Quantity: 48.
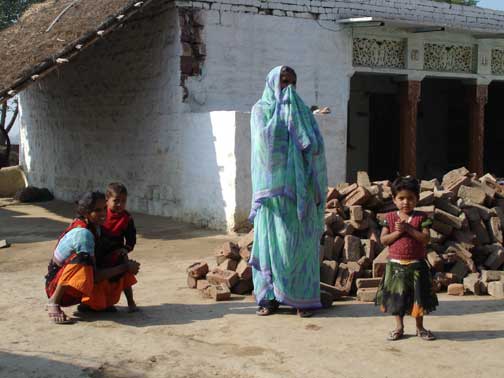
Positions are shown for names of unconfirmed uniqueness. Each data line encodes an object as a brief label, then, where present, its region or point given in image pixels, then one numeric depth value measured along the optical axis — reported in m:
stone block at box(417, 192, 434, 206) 6.74
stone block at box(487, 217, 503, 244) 6.91
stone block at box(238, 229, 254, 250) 6.28
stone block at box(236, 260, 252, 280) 6.21
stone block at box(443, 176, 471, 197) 7.24
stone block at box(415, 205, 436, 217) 6.54
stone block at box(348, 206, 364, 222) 6.60
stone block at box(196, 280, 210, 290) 6.25
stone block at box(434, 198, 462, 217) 6.80
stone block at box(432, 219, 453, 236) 6.67
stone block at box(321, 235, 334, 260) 6.35
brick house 9.93
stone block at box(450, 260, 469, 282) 6.38
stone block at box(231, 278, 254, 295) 6.24
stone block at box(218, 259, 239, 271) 6.41
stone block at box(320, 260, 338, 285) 6.14
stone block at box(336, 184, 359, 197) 7.12
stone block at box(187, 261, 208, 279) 6.45
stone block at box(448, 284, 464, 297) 6.13
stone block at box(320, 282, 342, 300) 5.92
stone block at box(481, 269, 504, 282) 6.23
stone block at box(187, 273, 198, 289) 6.50
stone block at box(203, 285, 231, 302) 5.97
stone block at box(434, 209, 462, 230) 6.64
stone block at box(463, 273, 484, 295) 6.13
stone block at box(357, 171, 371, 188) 7.47
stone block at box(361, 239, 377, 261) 6.33
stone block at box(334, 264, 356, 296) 6.08
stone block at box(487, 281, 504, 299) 6.02
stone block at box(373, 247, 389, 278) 6.18
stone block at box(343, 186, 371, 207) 6.79
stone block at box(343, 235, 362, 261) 6.34
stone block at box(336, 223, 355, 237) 6.52
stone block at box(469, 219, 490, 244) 6.88
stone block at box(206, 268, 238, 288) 6.19
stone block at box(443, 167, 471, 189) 7.52
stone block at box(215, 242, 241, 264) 6.44
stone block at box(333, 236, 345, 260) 6.41
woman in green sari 5.24
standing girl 4.58
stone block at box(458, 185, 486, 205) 7.20
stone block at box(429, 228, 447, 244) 6.64
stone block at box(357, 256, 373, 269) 6.25
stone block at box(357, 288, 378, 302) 5.87
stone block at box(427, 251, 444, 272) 6.35
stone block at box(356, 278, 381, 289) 6.02
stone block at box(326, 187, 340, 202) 7.08
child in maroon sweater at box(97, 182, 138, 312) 5.36
